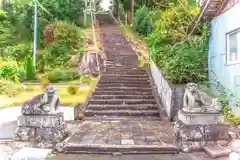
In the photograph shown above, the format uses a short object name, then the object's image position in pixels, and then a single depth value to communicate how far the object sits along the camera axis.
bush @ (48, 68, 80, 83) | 11.54
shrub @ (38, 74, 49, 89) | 9.40
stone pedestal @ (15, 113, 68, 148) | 4.91
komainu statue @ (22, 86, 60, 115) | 5.04
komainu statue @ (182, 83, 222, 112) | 4.89
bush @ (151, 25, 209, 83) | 7.57
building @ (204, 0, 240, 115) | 6.61
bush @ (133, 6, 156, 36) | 17.42
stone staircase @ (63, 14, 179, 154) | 4.66
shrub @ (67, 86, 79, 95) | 8.72
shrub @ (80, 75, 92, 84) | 10.80
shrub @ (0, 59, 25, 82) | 10.98
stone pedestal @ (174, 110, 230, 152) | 4.73
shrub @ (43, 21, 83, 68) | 13.92
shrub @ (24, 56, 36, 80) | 11.87
